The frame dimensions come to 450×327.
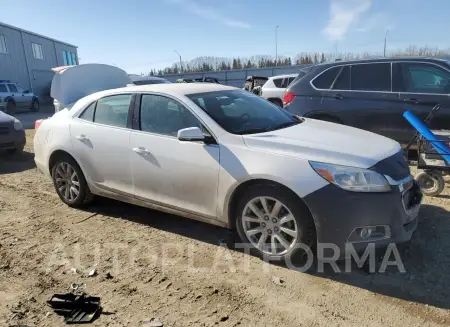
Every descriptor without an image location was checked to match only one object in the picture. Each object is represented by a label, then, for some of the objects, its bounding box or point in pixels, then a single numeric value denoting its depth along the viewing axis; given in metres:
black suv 5.93
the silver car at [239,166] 3.00
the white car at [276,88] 12.80
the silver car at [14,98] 19.67
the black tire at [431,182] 4.83
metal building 28.00
